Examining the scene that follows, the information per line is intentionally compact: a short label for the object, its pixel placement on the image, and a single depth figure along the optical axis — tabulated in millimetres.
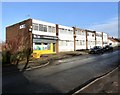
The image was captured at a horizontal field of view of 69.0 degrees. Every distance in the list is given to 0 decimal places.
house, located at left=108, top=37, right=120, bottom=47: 42703
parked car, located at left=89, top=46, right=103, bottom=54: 19212
